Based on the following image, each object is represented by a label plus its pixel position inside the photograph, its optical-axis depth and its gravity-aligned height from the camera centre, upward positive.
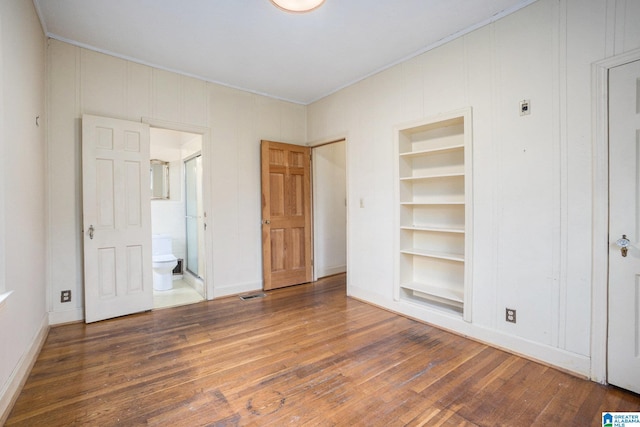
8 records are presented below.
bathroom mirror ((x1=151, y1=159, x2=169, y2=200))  5.07 +0.53
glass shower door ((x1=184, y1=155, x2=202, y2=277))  4.41 -0.02
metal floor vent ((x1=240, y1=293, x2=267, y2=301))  3.88 -1.13
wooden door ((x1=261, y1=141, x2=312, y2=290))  4.21 -0.07
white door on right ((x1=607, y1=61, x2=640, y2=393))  1.89 -0.12
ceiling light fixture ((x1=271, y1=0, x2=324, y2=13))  2.13 +1.46
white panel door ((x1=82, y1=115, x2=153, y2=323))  3.00 -0.08
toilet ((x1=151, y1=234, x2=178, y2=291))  4.26 -0.77
